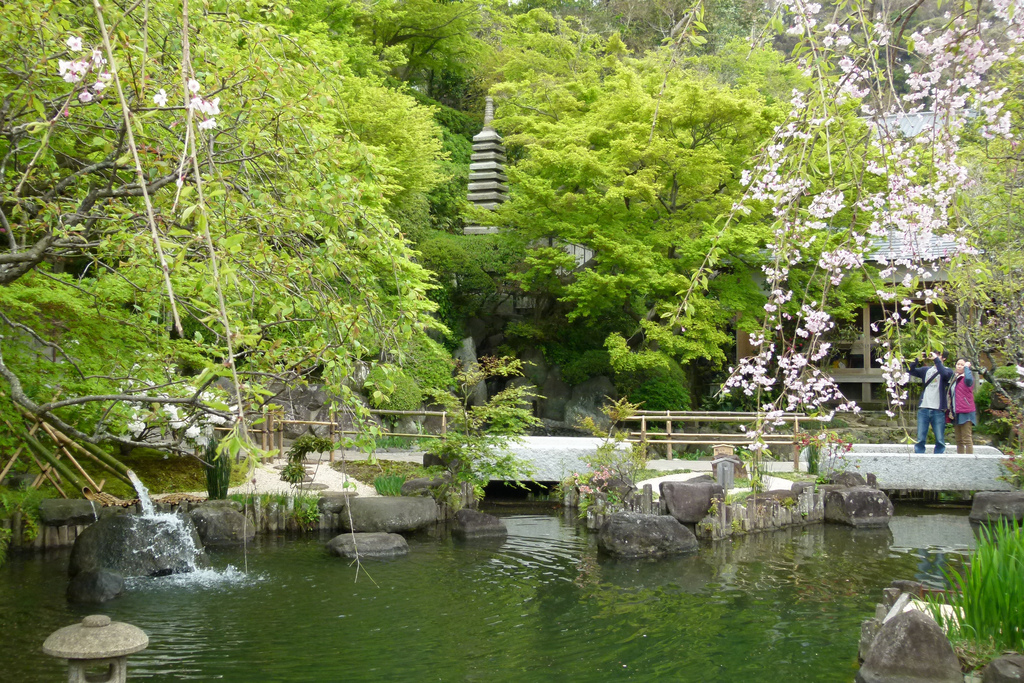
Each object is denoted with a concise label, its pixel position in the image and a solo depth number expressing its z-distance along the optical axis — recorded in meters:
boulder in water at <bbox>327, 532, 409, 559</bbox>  8.89
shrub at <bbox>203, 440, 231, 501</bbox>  10.21
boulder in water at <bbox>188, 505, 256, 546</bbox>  9.54
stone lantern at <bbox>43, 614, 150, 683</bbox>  4.33
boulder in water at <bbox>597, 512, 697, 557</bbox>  9.18
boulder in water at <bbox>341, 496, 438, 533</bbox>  9.95
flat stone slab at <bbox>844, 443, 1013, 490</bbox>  12.52
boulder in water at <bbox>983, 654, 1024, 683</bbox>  4.25
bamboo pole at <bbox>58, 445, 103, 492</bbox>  9.43
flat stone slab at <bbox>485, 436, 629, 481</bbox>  12.52
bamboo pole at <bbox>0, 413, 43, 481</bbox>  8.80
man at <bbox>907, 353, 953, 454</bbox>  11.89
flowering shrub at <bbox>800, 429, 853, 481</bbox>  12.34
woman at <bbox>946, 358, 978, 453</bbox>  12.06
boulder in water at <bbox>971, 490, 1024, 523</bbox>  10.51
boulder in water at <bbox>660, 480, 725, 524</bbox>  10.16
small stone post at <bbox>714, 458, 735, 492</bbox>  10.85
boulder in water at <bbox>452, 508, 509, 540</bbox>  10.14
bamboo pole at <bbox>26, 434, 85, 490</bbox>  8.95
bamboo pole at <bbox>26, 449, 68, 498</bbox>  9.37
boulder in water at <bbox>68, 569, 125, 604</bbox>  7.03
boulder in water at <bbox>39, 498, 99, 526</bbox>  8.99
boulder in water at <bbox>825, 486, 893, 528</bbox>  11.02
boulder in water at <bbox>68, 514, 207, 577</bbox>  7.80
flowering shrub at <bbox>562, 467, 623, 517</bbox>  10.70
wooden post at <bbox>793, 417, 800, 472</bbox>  12.90
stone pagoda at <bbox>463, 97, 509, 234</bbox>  21.27
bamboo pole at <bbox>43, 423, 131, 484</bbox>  8.89
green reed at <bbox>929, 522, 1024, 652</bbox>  4.57
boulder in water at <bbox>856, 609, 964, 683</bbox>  4.69
